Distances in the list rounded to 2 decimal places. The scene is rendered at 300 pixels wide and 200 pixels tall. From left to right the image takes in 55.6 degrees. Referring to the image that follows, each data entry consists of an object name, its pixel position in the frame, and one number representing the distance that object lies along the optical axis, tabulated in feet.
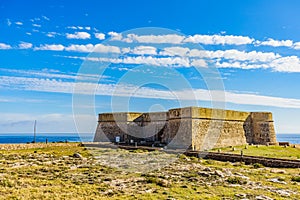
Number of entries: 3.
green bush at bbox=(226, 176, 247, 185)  43.16
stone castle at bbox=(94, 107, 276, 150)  96.07
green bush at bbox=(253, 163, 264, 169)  59.57
